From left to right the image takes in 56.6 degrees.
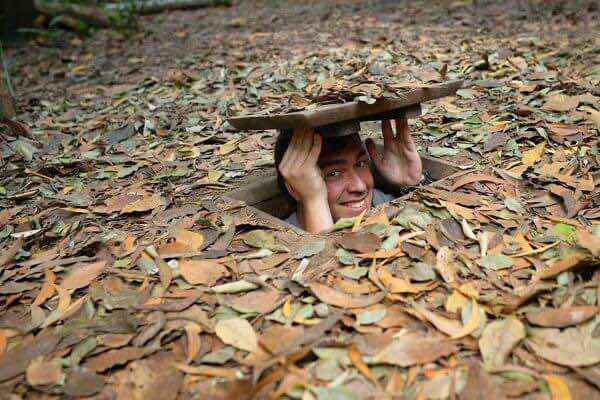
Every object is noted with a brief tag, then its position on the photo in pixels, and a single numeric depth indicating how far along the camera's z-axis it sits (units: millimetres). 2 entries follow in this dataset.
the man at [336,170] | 2564
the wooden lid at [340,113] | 2229
